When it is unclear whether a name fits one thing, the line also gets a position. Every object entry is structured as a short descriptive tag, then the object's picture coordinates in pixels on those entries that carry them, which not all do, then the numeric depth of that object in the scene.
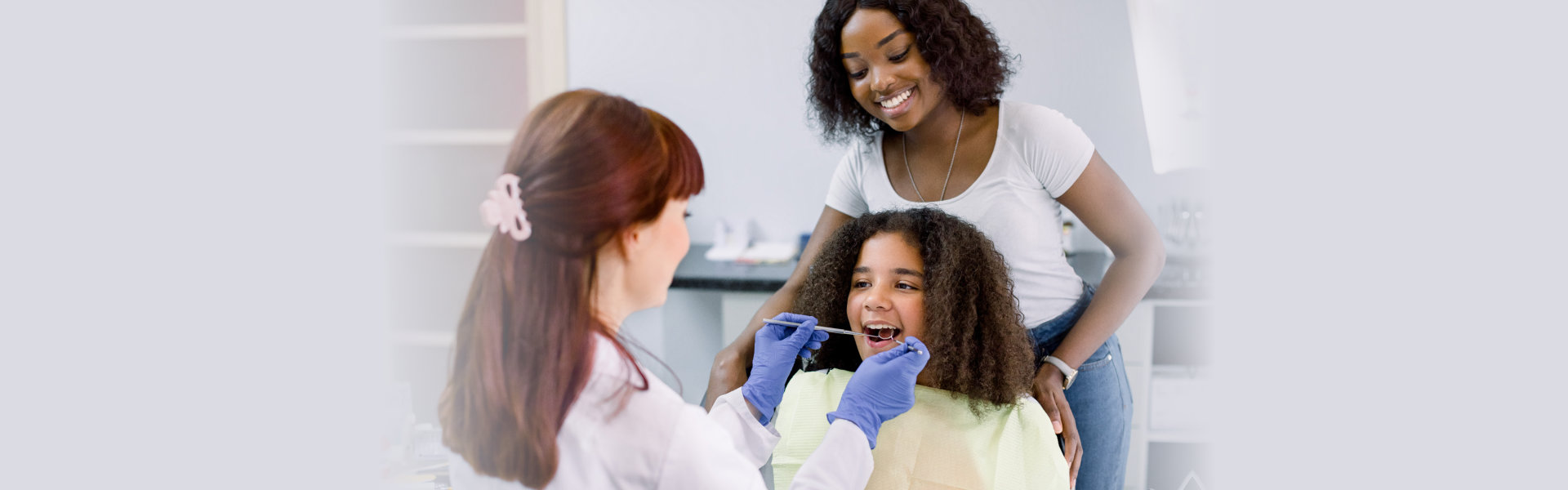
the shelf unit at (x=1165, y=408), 1.95
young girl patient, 1.32
